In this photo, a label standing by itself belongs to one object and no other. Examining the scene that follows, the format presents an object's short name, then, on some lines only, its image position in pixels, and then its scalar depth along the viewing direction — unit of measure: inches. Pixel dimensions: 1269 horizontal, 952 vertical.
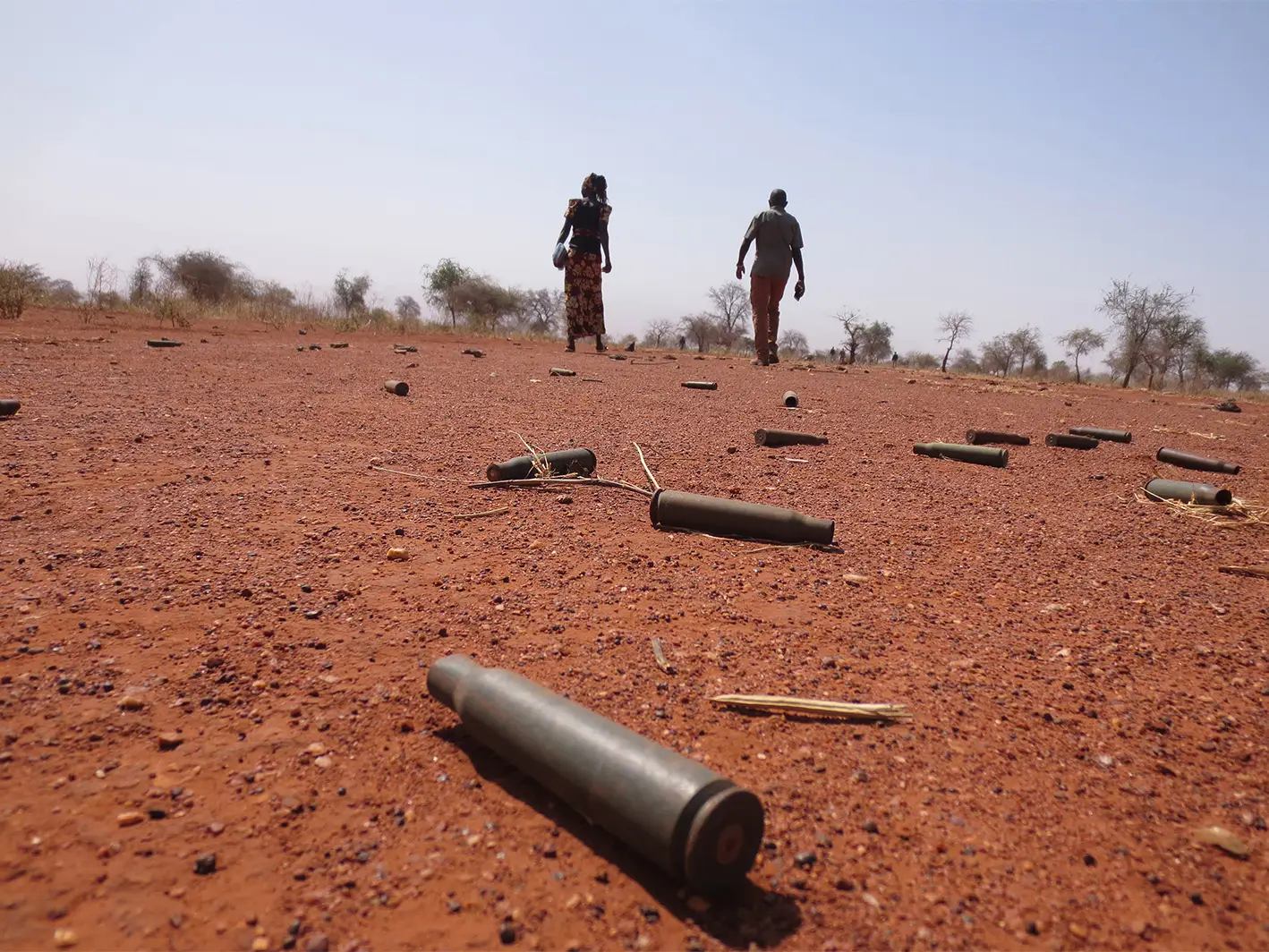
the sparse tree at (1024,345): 1894.7
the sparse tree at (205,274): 1108.5
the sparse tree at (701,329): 1834.4
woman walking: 493.0
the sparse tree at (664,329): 1626.6
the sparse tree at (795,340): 1839.6
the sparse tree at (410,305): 1834.9
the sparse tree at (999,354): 1924.2
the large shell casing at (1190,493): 171.8
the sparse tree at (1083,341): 1695.4
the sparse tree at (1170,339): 1187.0
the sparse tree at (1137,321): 1184.2
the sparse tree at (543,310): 1754.4
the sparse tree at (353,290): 1441.9
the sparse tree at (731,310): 1914.4
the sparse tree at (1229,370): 1576.0
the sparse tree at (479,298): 1521.9
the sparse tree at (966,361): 2022.6
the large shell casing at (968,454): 212.4
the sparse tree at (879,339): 1819.6
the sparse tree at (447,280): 1493.6
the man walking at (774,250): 462.6
